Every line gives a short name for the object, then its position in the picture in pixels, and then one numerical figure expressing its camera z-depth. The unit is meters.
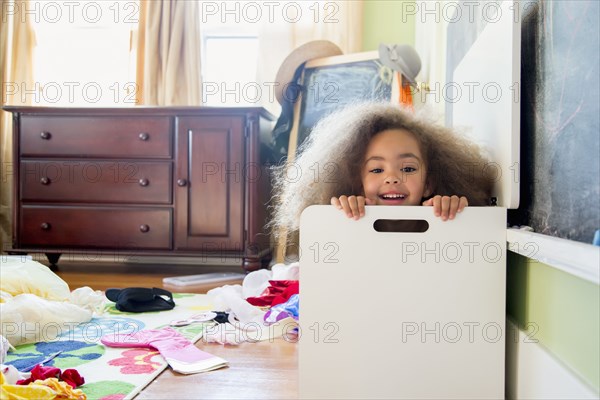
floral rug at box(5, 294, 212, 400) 1.11
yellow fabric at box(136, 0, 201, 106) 3.08
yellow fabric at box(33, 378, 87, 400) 0.98
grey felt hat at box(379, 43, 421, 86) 2.49
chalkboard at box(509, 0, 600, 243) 0.73
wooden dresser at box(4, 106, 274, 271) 2.66
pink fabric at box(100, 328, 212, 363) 1.31
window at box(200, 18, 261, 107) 3.27
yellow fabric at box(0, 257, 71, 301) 1.64
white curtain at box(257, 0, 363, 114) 3.09
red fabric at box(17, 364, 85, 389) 1.06
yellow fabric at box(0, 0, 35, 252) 3.21
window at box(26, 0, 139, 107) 3.28
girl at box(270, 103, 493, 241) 1.27
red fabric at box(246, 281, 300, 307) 1.86
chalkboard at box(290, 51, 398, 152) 2.73
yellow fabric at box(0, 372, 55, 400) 0.85
